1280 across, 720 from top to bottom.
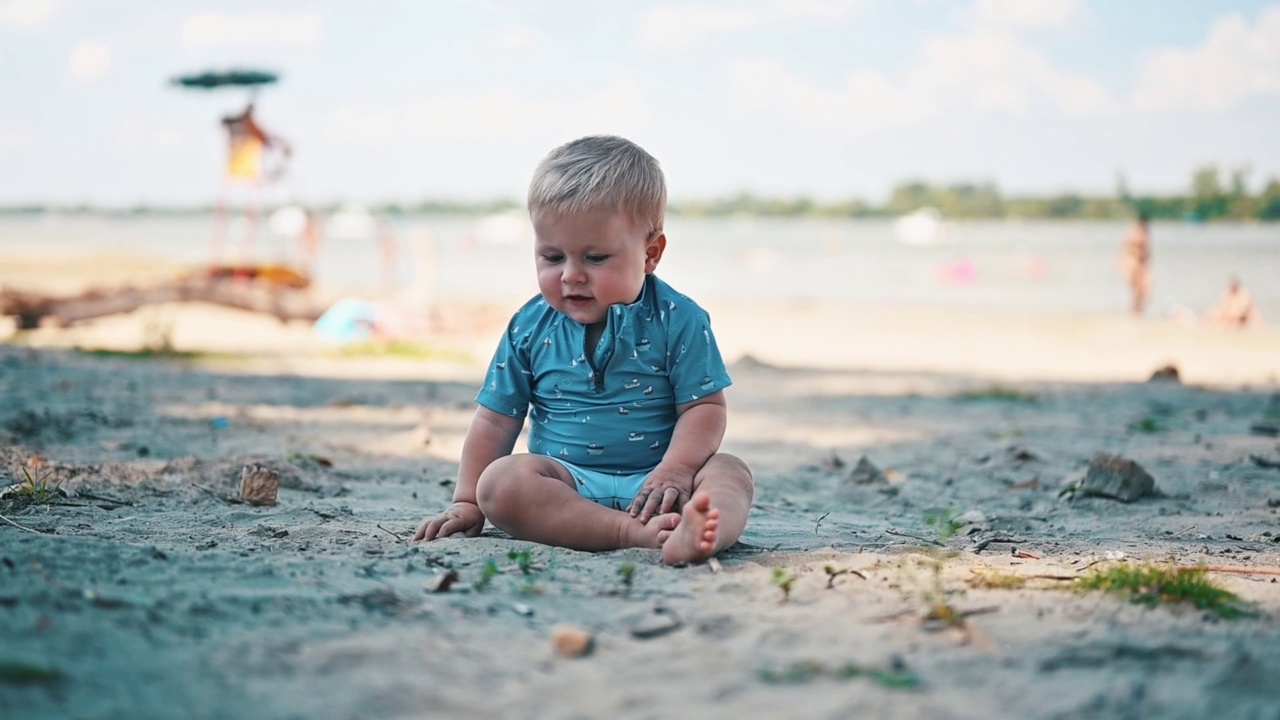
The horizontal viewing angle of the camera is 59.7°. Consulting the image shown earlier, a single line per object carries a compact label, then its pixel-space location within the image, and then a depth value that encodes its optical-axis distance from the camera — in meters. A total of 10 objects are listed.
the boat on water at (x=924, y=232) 63.84
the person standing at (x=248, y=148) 15.62
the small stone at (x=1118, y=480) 4.12
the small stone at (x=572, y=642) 2.04
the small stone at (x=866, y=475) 4.52
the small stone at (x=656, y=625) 2.16
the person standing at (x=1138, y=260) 17.25
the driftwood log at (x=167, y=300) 12.02
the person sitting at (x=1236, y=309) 14.72
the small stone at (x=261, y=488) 3.70
